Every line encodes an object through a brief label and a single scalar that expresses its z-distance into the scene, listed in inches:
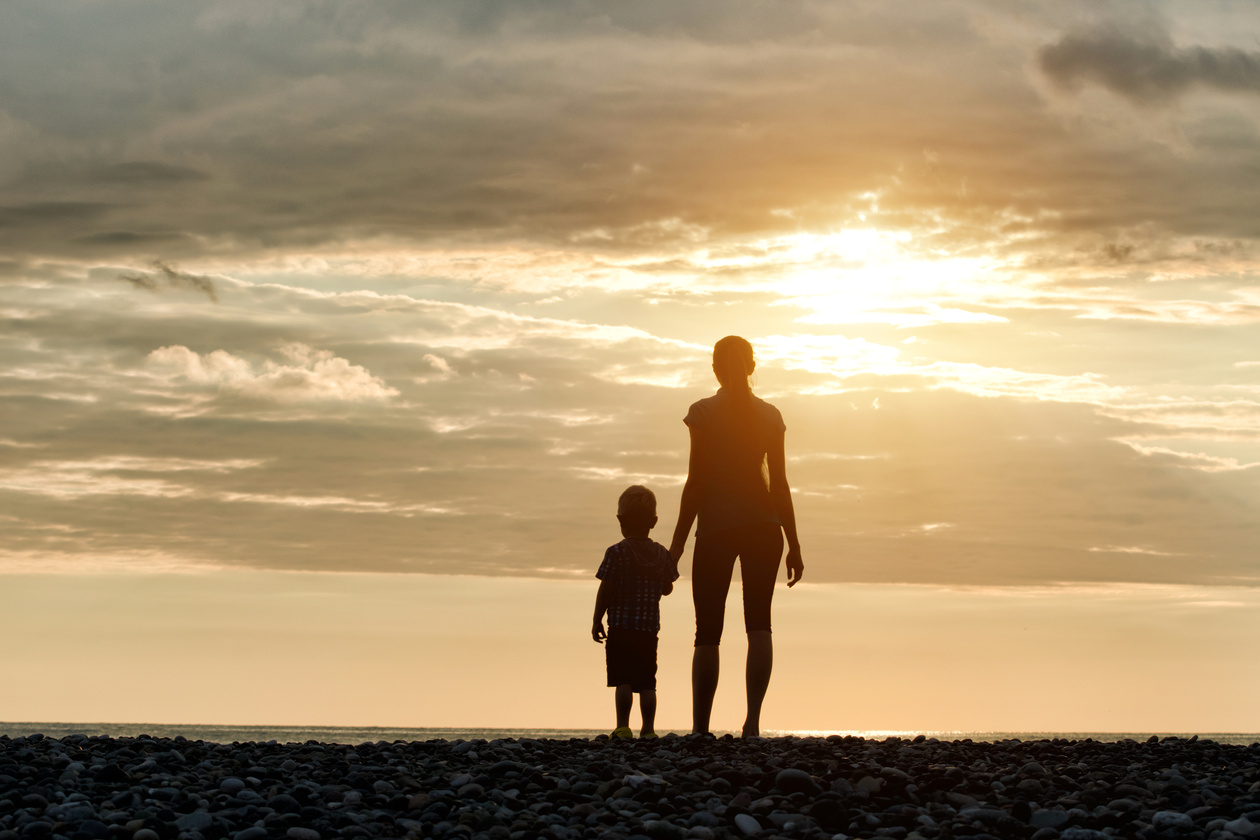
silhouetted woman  404.2
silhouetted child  443.8
